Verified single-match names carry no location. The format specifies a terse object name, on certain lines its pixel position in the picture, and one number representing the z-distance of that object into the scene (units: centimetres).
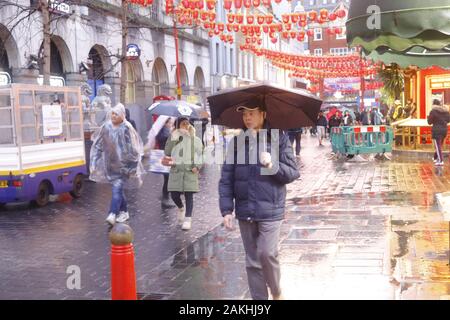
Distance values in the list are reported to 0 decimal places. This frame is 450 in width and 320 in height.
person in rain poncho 915
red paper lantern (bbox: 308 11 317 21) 2316
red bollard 469
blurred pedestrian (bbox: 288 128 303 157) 2136
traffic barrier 1966
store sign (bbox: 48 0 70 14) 1969
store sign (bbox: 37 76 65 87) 2075
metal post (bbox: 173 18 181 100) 2535
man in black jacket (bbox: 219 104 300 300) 500
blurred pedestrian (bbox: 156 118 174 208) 1117
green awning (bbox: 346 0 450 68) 568
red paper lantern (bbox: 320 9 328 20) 2285
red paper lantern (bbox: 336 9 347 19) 2330
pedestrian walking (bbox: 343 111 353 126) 3731
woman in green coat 903
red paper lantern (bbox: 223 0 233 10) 2160
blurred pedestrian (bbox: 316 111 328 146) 2921
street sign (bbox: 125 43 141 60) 2270
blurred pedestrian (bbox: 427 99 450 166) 1662
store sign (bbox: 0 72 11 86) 1822
